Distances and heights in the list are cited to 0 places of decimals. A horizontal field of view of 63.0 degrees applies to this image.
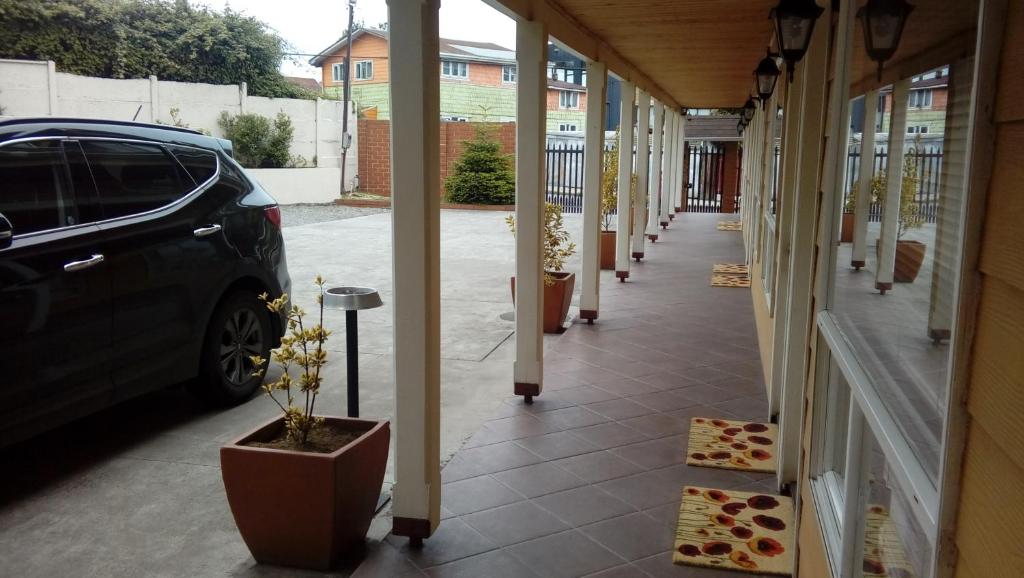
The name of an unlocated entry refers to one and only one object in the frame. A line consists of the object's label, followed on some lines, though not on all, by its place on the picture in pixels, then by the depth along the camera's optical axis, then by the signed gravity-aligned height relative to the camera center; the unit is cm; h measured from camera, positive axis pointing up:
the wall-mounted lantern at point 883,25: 156 +28
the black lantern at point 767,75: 568 +61
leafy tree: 2108 +319
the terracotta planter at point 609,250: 1059 -111
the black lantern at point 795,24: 318 +54
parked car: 350 -54
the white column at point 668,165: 1505 -4
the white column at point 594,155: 652 +5
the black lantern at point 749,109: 1096 +75
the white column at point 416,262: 303 -39
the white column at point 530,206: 473 -26
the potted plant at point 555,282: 688 -98
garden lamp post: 348 -61
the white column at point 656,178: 1304 -24
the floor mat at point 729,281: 976 -137
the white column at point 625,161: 859 +1
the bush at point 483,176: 2156 -41
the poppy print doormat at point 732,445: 414 -146
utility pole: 2264 +60
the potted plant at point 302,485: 296 -117
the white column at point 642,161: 1062 +2
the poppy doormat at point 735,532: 317 -148
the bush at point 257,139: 2058 +43
